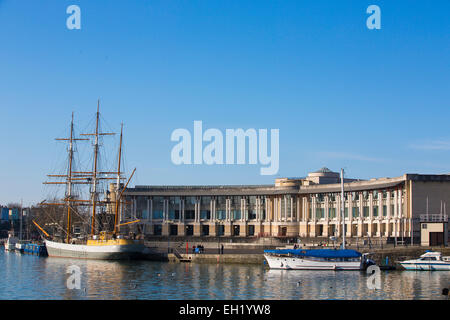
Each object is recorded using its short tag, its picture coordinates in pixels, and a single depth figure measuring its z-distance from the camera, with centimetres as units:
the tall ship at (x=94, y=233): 11275
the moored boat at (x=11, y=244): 15962
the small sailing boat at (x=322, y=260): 8312
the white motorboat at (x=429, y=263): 8256
